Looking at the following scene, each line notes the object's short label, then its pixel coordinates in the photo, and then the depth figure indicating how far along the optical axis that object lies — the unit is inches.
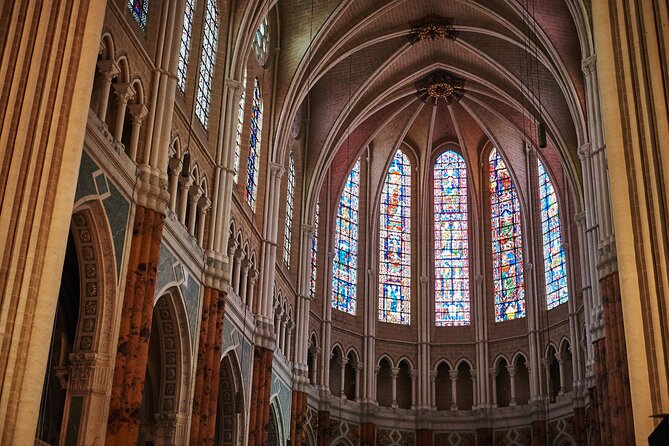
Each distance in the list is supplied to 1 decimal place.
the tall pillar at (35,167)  477.1
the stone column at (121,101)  724.7
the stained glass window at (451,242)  1470.2
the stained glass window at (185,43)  879.7
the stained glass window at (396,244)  1471.5
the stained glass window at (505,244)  1429.6
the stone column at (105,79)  700.7
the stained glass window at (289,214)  1254.3
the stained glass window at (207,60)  933.8
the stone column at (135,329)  667.4
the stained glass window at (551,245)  1342.3
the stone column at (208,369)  835.4
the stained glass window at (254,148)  1096.8
